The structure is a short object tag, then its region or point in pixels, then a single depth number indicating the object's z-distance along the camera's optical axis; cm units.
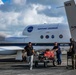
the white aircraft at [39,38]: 1371
